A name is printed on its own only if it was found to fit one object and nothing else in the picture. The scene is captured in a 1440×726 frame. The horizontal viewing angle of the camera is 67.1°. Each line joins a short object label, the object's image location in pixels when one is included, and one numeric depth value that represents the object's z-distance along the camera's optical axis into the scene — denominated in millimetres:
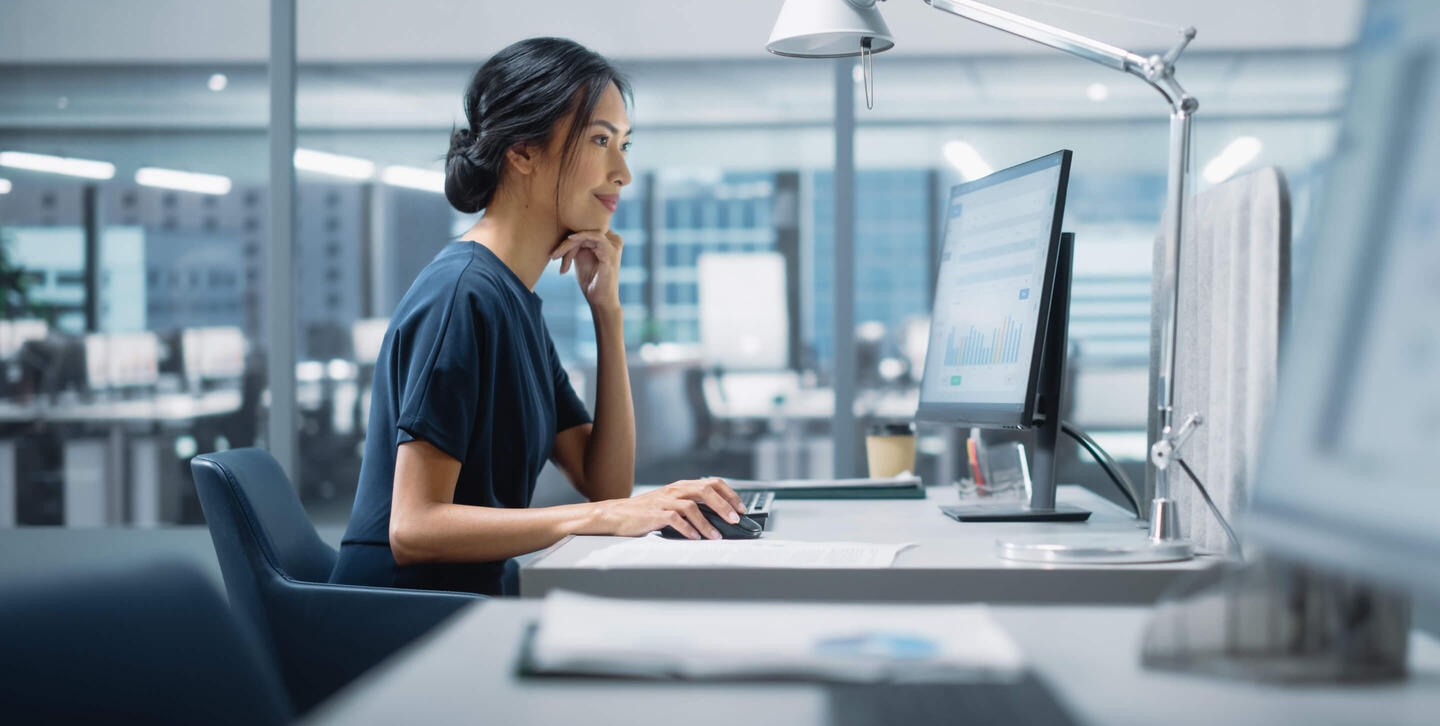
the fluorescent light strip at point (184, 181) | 3750
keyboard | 1569
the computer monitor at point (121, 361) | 3807
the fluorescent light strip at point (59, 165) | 3818
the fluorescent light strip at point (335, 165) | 3740
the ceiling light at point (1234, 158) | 3461
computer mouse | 1388
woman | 1452
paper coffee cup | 2213
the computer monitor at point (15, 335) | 3834
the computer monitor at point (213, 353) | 3768
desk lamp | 1284
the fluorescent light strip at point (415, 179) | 3712
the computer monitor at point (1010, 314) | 1527
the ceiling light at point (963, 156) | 3557
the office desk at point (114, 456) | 3814
